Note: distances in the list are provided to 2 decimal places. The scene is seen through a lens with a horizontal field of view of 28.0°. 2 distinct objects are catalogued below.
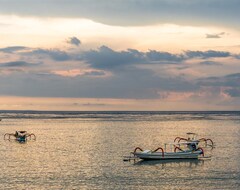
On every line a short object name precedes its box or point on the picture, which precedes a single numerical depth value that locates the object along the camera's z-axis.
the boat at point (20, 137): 97.44
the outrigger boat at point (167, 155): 65.81
